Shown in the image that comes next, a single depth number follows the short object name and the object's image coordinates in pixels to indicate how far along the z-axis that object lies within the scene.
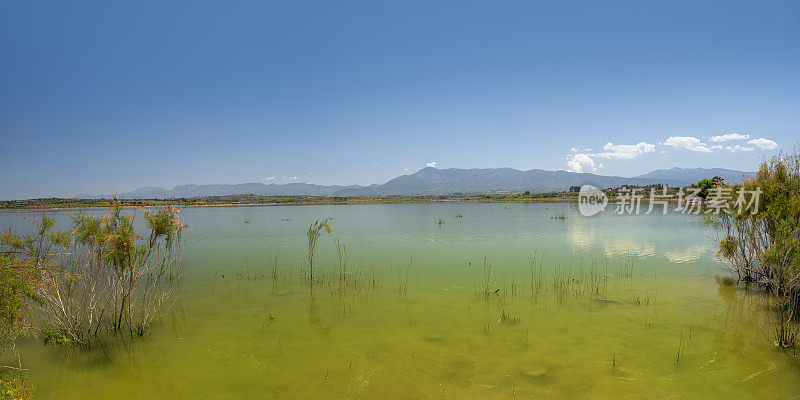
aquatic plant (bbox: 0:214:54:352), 6.32
